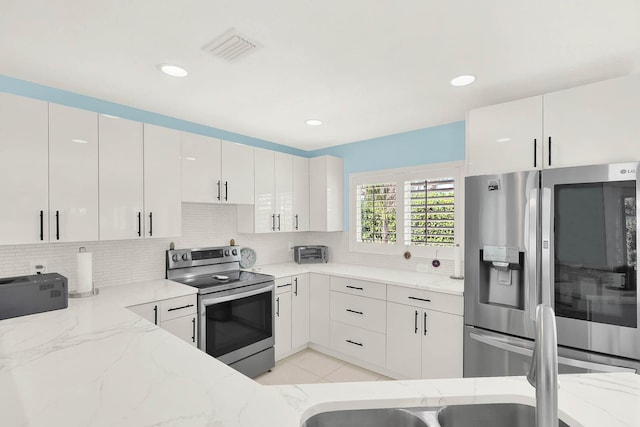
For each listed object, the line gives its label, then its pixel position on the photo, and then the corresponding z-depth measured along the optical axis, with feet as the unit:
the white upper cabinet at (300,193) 12.39
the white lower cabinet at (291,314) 10.46
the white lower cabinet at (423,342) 8.17
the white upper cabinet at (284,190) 11.71
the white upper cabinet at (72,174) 6.83
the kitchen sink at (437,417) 2.99
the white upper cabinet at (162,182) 8.31
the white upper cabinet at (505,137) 7.03
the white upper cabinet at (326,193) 12.43
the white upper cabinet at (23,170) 6.24
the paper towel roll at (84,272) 7.44
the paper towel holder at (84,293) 7.38
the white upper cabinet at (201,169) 9.12
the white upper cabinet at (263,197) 11.00
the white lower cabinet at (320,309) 10.95
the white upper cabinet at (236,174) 10.06
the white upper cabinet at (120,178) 7.54
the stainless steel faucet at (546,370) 1.96
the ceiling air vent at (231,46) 5.30
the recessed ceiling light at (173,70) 6.33
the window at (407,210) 10.12
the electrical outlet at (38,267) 7.43
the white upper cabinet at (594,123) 6.01
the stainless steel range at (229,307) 8.43
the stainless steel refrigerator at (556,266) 5.81
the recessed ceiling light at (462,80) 6.80
